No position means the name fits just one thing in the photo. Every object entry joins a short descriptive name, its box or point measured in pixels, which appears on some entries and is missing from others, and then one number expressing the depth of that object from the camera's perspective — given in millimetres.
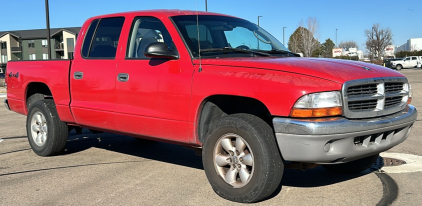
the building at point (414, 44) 97862
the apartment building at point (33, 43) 64688
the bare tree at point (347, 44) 110069
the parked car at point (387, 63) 50053
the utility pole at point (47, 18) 20719
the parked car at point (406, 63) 52122
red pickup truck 3811
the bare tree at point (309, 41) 42469
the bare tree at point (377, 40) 68062
